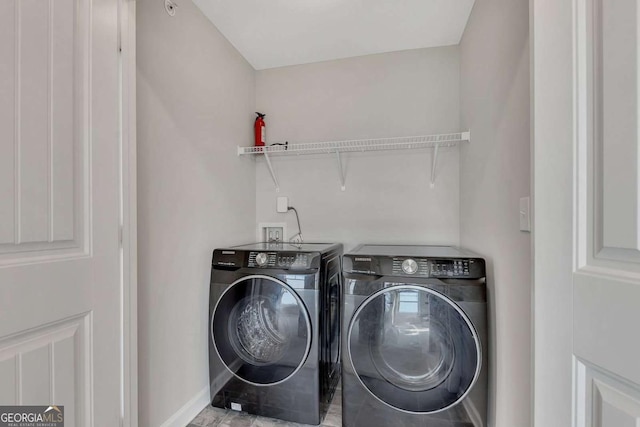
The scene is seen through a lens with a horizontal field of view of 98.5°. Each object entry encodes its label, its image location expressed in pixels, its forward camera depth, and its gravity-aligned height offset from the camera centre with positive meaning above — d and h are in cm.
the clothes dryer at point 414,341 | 131 -64
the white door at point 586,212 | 58 +0
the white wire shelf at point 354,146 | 203 +51
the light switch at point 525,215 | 101 -1
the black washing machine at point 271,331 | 152 -69
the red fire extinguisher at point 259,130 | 229 +68
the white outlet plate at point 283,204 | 236 +7
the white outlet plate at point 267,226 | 238 -15
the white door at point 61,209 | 74 +1
